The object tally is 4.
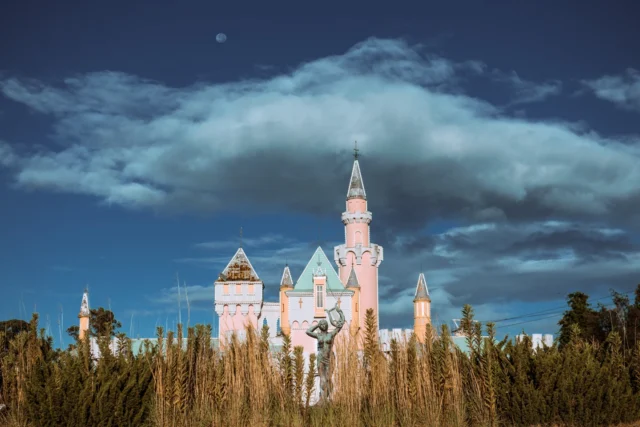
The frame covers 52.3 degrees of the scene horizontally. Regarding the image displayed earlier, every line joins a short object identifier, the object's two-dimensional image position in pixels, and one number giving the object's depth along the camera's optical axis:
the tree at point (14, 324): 44.99
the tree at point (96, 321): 53.62
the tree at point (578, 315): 41.04
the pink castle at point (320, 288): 43.25
